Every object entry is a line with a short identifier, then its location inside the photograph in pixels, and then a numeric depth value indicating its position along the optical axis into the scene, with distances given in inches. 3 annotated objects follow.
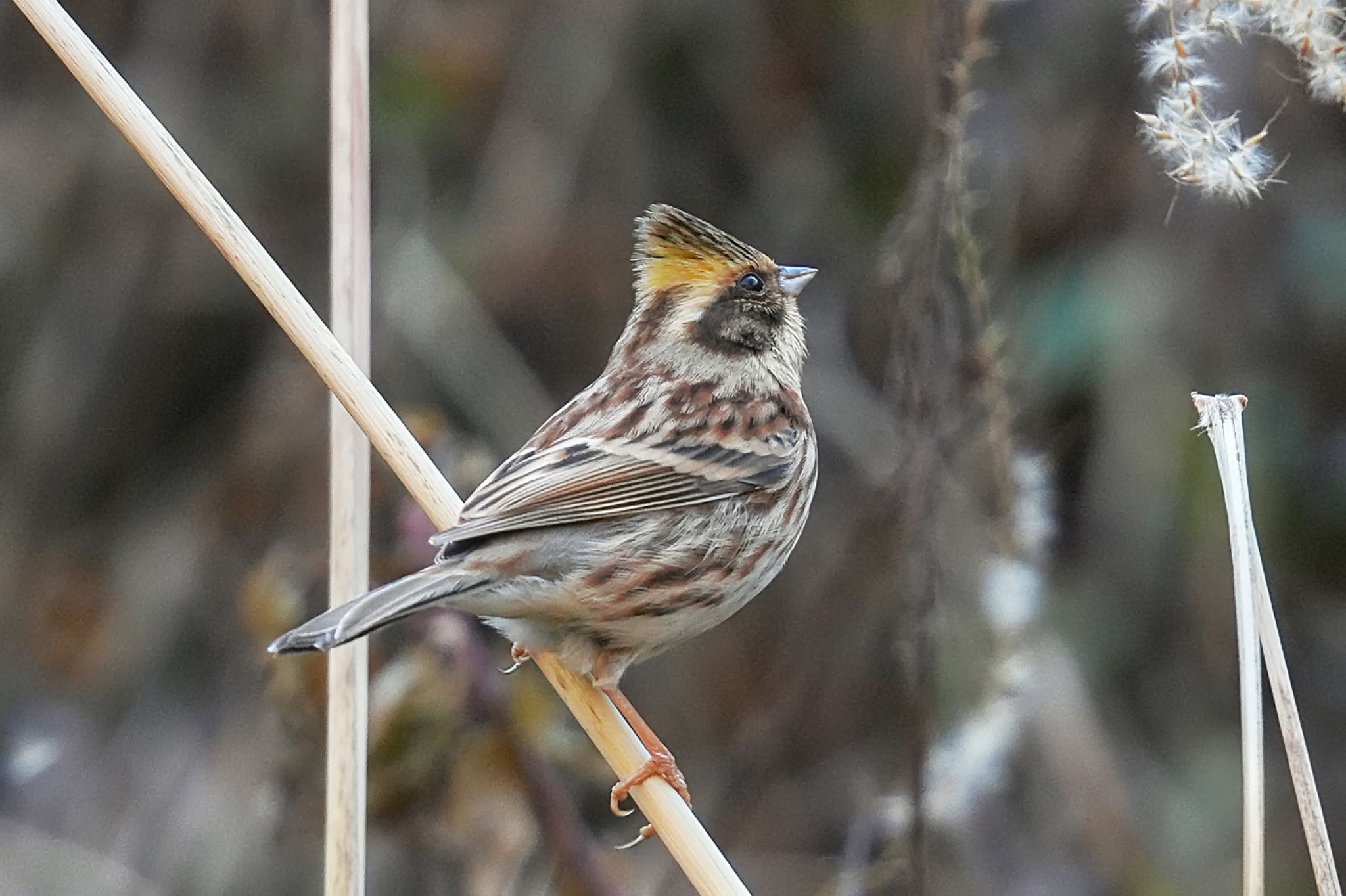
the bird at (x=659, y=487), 189.9
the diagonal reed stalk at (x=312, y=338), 171.2
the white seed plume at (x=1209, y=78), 152.6
